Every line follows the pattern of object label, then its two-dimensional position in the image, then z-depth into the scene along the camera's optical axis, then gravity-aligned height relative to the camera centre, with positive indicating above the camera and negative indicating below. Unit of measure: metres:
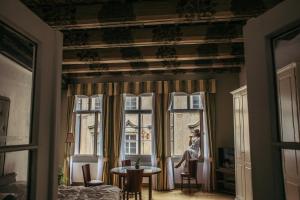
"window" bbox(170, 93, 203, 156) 7.56 +0.33
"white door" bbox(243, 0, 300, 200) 0.98 +0.09
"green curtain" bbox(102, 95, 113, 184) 7.45 +0.02
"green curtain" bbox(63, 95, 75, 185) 7.63 -0.46
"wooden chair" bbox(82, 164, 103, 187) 6.00 -1.08
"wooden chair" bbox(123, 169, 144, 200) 5.12 -0.95
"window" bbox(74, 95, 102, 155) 7.82 +0.24
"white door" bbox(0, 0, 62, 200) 0.91 +0.12
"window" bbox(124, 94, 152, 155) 7.68 +0.16
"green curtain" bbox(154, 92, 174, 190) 7.14 -0.15
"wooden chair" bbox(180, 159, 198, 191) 6.52 -0.98
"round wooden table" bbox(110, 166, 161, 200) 5.50 -0.85
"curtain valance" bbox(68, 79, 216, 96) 7.34 +1.28
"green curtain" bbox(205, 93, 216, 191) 7.04 +0.10
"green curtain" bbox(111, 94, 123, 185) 7.43 +0.07
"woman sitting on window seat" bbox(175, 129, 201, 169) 7.32 -0.40
